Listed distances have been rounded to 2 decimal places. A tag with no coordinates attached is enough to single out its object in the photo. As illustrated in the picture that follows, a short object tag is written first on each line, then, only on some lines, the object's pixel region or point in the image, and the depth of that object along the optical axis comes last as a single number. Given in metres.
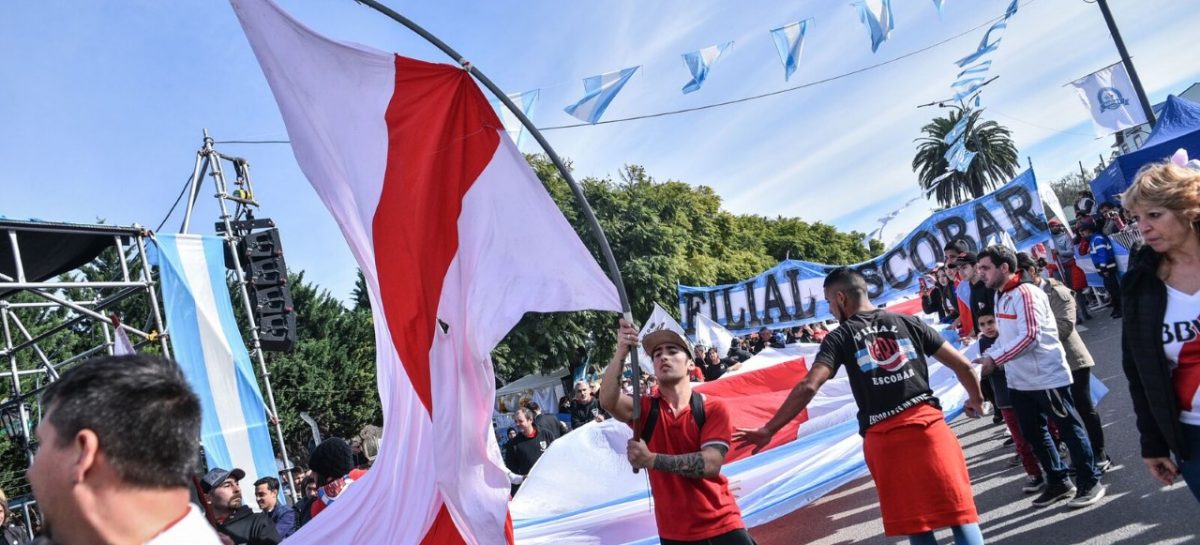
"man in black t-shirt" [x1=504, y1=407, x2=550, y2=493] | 9.04
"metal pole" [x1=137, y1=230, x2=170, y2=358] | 10.34
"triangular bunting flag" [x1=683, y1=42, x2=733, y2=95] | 10.57
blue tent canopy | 12.18
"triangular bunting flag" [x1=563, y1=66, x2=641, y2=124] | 9.66
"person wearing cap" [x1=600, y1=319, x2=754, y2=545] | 3.68
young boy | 5.93
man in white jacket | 5.32
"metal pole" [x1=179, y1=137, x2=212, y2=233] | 11.65
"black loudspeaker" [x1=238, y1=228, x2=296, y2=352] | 12.22
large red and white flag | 3.67
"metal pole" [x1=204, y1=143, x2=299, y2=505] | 11.65
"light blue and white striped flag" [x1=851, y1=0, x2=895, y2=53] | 10.17
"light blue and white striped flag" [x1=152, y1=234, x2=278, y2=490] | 10.12
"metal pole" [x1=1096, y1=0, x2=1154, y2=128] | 13.98
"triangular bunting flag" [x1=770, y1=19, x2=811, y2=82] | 10.48
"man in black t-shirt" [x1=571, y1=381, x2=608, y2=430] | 12.08
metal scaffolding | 9.42
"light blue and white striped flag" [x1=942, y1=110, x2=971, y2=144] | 16.96
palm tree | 50.94
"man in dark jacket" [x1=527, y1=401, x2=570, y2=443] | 9.41
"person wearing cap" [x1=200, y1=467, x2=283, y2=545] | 5.50
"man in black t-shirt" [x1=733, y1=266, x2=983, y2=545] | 3.70
